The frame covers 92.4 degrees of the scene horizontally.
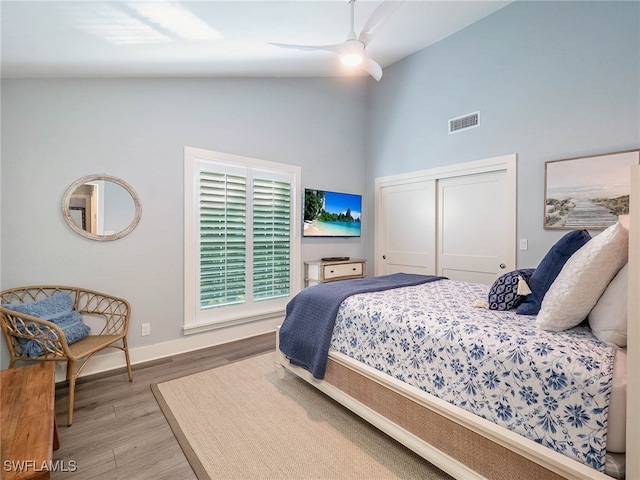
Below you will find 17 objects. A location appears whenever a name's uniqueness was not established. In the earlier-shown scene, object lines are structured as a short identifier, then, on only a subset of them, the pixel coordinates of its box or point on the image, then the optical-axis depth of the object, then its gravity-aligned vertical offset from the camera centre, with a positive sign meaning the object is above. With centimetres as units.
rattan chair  203 -67
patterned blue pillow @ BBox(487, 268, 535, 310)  179 -33
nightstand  394 -45
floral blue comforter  110 -56
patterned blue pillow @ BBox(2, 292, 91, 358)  210 -61
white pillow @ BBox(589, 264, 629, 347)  117 -30
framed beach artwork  259 +43
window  326 -2
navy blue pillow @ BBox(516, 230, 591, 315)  159 -17
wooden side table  107 -81
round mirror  258 +25
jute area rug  162 -122
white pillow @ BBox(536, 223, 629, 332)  119 -18
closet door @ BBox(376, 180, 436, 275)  411 +12
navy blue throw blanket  212 -62
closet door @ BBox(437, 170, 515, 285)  338 +11
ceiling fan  206 +143
